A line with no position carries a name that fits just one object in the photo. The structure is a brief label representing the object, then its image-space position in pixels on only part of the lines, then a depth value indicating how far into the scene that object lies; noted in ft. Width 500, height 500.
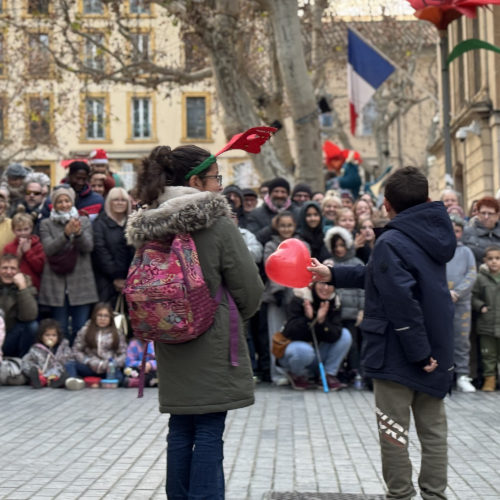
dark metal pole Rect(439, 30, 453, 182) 49.80
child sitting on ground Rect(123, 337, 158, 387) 38.55
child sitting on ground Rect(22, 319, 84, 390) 38.11
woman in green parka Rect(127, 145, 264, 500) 15.89
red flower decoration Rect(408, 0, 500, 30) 48.80
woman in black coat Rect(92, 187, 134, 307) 39.47
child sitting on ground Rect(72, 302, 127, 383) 38.50
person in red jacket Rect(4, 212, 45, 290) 39.24
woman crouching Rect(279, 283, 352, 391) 37.55
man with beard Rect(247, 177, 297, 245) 41.70
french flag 63.52
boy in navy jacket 17.42
